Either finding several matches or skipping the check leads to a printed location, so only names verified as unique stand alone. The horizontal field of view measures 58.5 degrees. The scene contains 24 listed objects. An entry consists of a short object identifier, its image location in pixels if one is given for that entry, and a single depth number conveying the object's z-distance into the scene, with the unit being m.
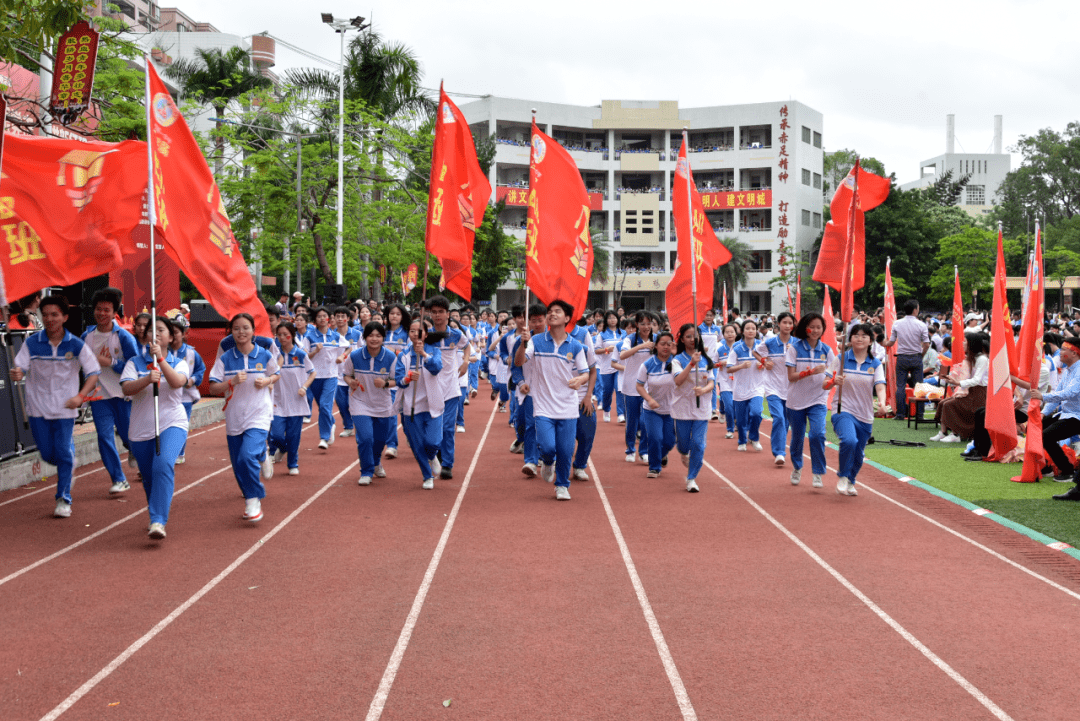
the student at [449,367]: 9.93
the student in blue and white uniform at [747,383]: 12.38
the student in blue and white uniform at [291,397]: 10.34
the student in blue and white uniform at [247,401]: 7.77
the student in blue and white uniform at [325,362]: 12.63
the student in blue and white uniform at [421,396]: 9.55
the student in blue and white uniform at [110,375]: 8.19
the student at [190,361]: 7.95
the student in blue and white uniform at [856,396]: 9.09
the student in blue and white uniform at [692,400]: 9.64
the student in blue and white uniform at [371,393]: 9.66
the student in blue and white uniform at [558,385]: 8.97
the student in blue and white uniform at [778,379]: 11.42
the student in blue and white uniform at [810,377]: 9.39
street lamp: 25.84
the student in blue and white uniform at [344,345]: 12.95
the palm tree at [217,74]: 36.09
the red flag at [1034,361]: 9.91
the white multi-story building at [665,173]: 59.53
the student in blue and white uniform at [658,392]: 10.27
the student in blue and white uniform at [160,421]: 7.02
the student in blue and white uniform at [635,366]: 11.29
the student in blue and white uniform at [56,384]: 7.98
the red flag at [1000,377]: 10.35
